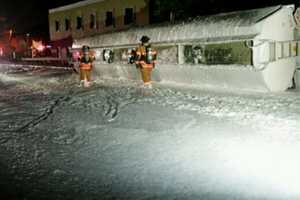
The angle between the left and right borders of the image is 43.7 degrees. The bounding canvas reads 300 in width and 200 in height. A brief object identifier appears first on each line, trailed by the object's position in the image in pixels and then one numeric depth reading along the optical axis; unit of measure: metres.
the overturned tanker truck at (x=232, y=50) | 11.64
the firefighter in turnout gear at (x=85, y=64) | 16.30
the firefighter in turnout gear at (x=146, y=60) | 13.85
